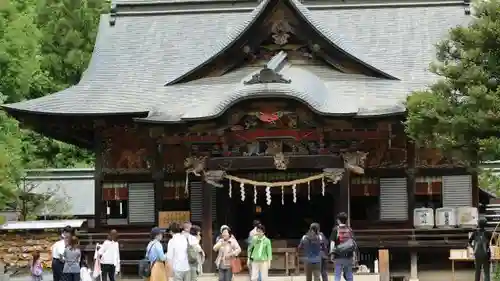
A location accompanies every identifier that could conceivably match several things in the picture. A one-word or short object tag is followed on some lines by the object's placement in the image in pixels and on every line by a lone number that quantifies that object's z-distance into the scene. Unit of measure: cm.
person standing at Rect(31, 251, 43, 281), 2289
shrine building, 2447
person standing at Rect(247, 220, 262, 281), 2088
